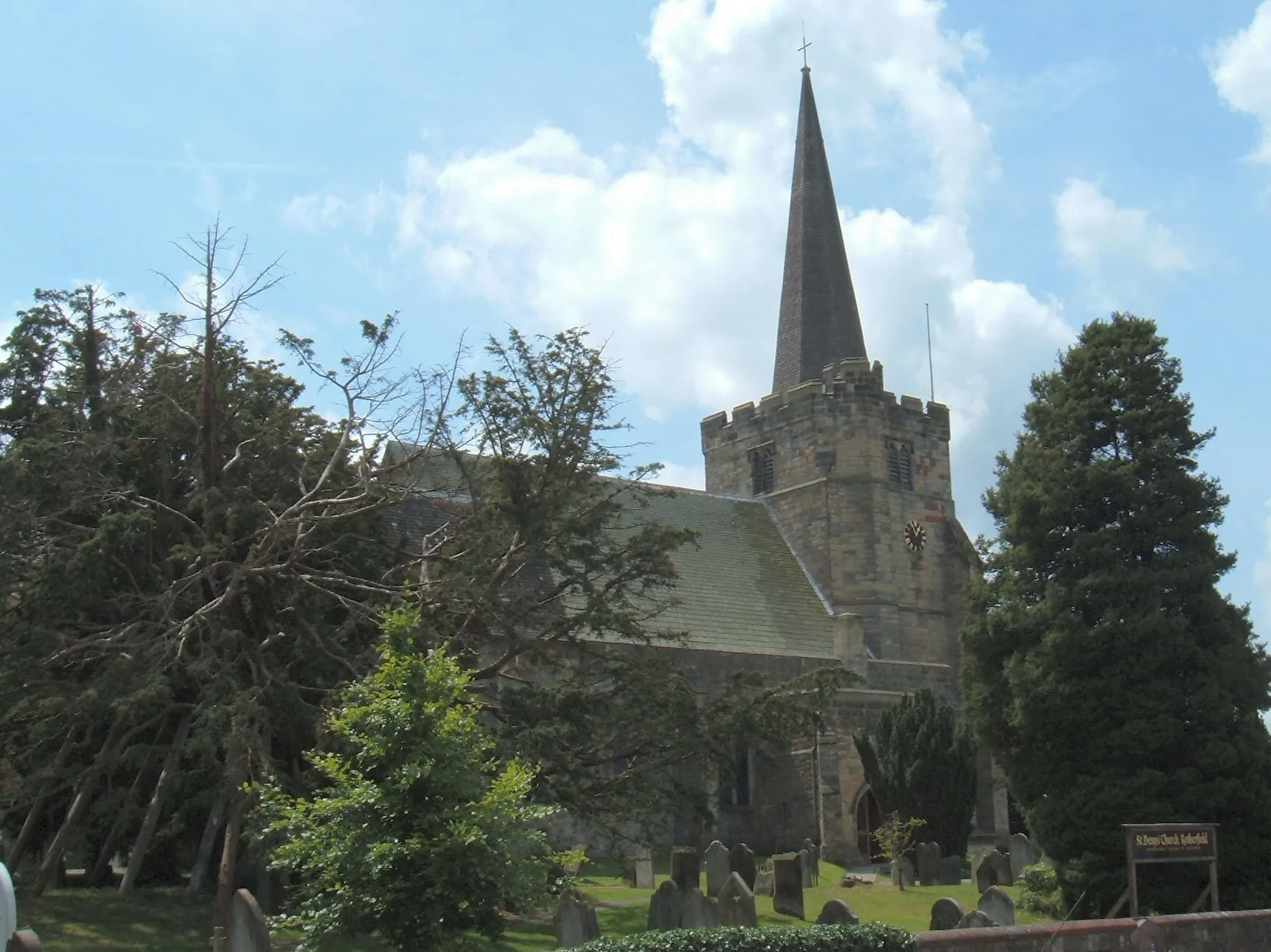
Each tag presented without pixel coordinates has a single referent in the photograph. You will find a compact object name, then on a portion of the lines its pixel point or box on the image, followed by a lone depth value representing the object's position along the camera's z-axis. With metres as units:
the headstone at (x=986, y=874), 22.41
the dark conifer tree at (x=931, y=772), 26.67
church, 30.75
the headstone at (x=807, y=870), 23.41
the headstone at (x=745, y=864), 20.06
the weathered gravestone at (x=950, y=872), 24.22
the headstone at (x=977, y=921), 13.46
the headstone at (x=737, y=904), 14.72
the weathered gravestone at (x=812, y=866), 23.66
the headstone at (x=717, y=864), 20.31
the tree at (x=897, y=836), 25.02
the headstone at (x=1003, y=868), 22.86
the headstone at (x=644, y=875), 22.39
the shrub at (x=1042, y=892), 18.70
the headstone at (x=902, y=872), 22.52
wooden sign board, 14.58
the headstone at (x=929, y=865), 23.70
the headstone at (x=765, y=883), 20.78
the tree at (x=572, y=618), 17.78
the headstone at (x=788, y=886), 18.48
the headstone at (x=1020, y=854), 24.19
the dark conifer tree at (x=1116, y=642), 17.78
